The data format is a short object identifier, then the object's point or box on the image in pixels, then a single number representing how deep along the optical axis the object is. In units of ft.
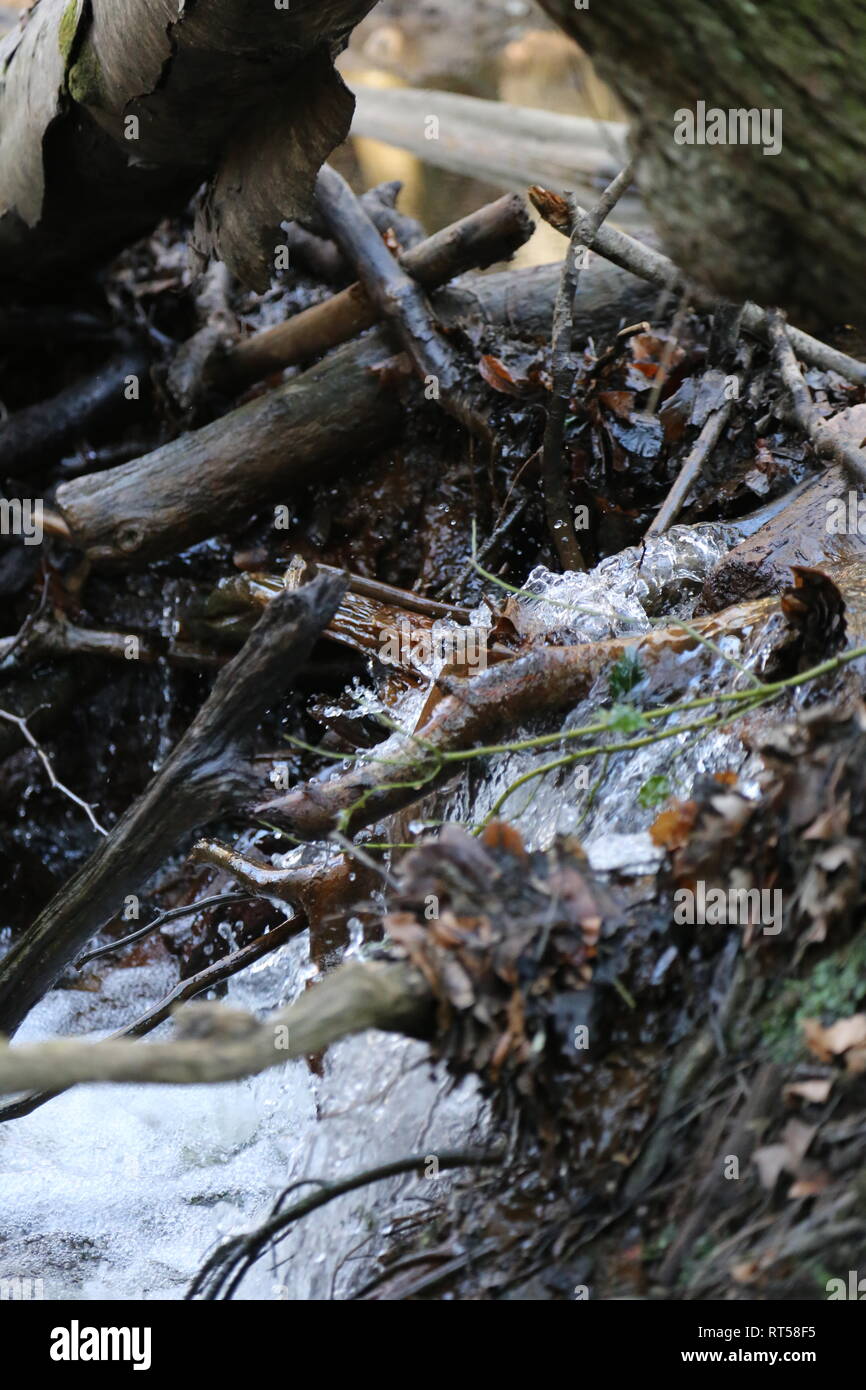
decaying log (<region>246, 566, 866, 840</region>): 16.06
